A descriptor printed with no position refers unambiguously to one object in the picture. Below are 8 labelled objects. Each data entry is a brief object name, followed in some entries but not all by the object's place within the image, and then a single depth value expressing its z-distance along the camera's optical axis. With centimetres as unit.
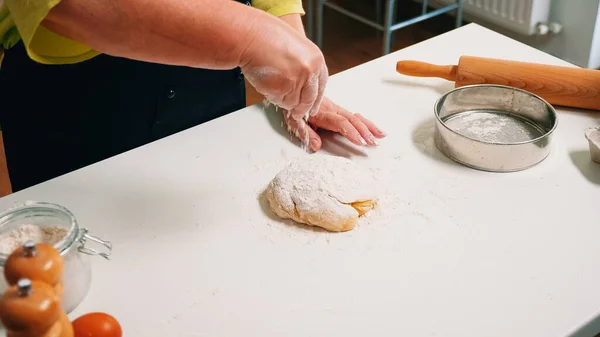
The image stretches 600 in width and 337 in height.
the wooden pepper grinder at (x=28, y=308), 41
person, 66
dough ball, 80
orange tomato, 59
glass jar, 66
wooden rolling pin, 102
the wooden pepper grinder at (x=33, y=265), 44
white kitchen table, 68
